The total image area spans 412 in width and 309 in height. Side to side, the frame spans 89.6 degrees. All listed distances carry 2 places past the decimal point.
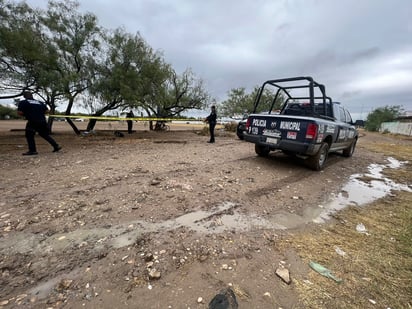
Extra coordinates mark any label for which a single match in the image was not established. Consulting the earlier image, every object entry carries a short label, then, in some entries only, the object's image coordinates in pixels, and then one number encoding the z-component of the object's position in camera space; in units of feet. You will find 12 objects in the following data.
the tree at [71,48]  32.09
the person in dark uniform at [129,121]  46.57
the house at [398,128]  99.52
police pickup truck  16.70
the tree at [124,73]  37.42
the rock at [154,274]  6.17
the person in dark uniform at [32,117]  19.69
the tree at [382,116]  165.48
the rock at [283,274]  6.33
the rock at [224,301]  5.36
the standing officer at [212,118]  31.53
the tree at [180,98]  60.44
